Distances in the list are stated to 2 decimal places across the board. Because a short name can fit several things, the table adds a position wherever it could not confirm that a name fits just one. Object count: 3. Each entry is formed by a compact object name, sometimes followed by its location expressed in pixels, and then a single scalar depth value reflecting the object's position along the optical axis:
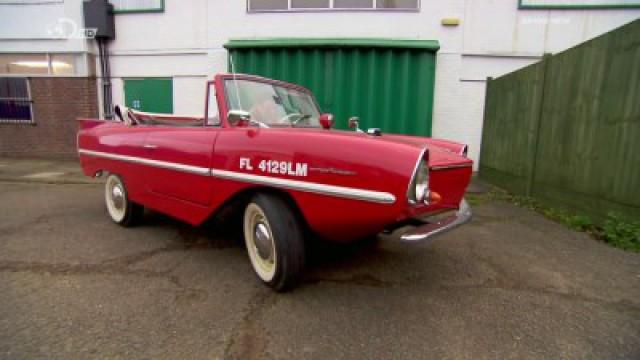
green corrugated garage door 7.66
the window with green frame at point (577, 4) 7.37
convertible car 2.04
